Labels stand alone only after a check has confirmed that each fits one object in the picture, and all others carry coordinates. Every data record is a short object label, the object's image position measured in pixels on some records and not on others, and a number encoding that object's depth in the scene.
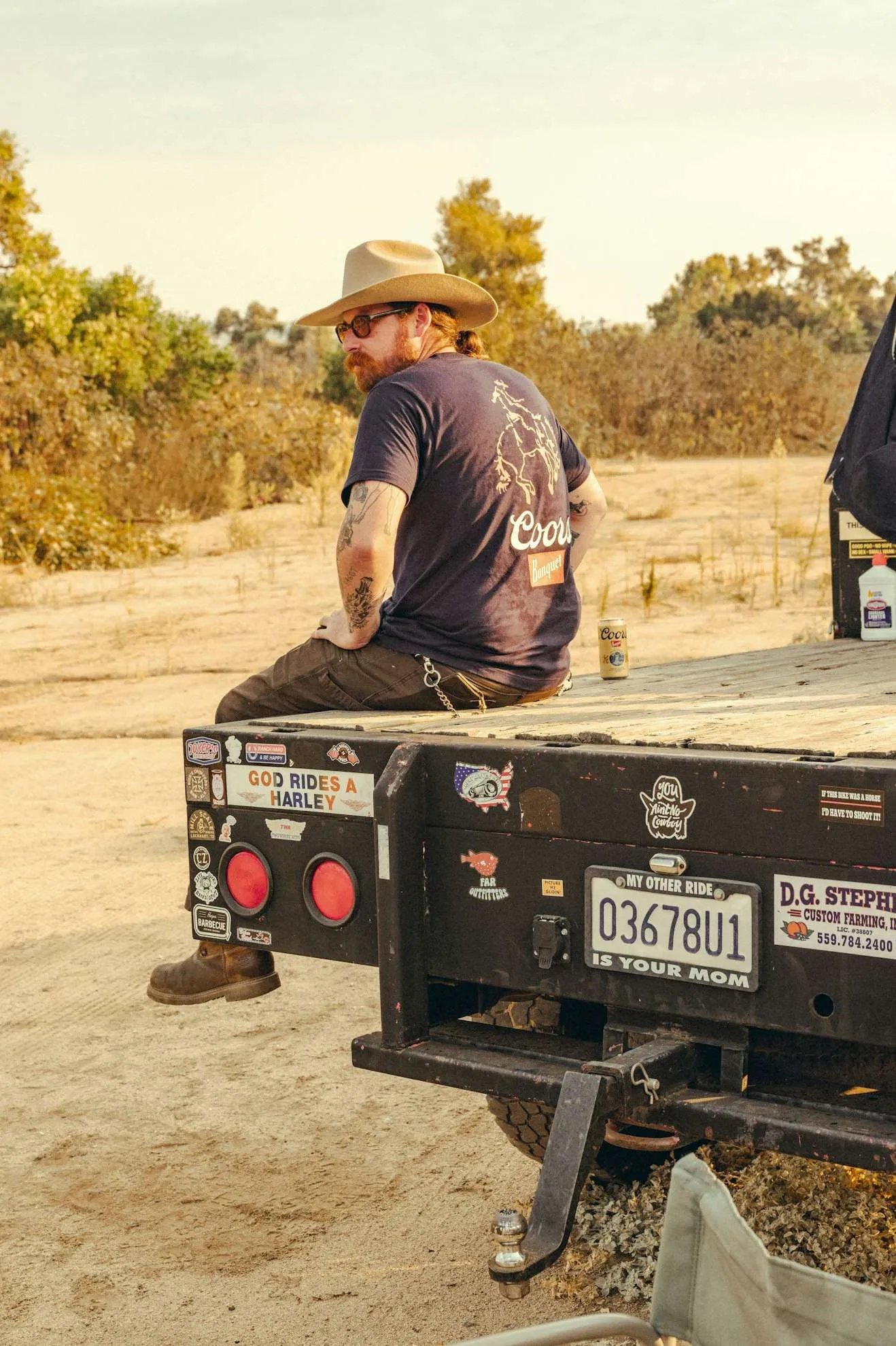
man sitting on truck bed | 3.90
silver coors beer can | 4.47
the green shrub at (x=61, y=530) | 15.46
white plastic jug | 5.02
